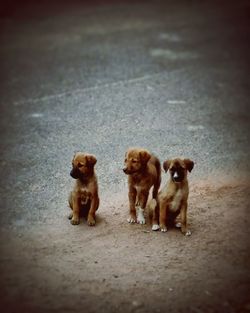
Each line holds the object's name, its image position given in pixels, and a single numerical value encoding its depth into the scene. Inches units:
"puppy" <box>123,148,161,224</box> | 399.2
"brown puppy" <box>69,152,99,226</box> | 401.1
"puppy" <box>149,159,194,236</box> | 390.9
